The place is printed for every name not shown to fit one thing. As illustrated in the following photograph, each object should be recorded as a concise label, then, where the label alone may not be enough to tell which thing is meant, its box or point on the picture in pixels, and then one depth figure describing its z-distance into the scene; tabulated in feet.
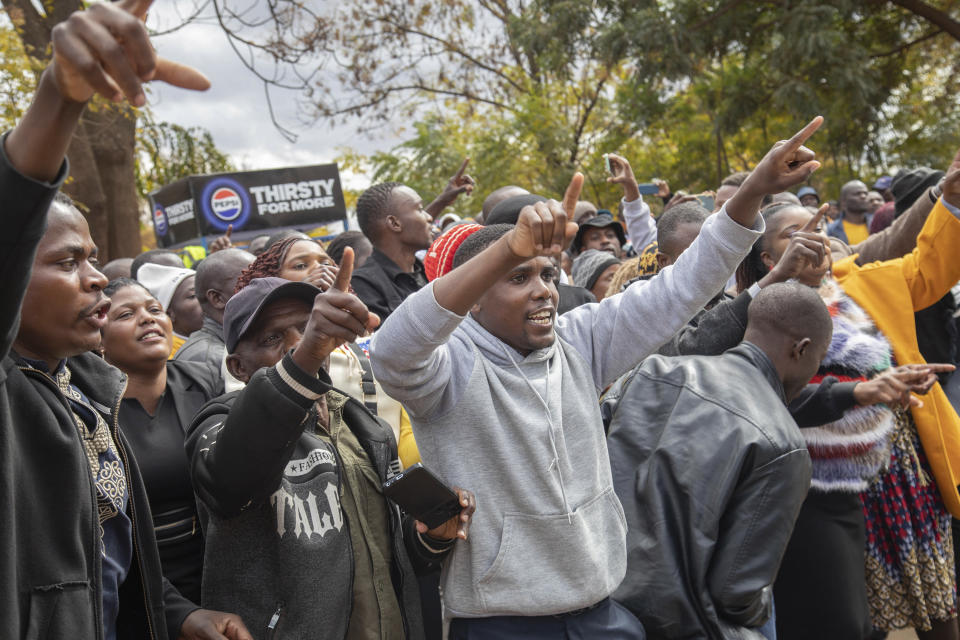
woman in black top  8.40
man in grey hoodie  6.87
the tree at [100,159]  31.30
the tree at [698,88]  39.52
